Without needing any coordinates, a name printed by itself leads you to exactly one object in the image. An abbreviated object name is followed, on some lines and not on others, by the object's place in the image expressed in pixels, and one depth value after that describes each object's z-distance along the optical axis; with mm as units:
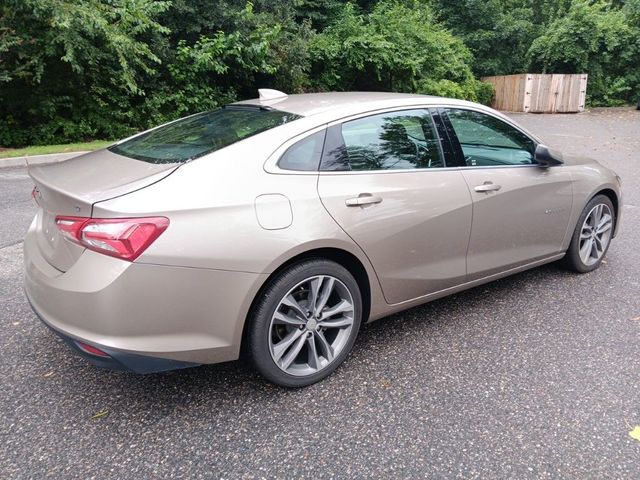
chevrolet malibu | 2217
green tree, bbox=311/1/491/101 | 17594
